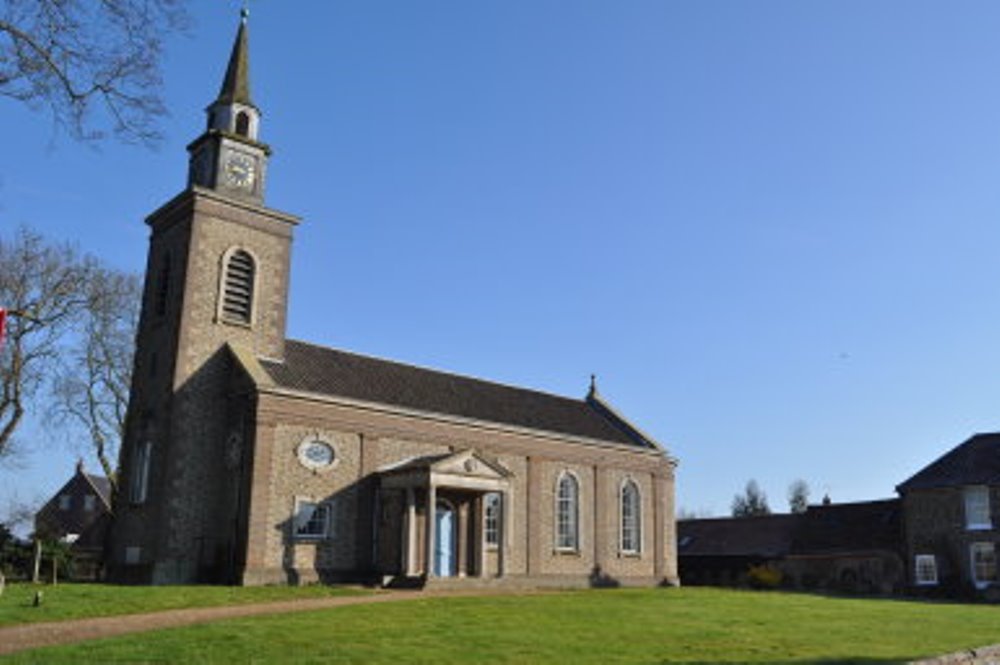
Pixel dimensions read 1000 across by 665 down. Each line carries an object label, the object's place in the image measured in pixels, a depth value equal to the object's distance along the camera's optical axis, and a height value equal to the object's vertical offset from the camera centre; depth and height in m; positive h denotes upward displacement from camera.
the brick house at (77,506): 62.75 +1.82
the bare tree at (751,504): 93.44 +3.71
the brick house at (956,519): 47.81 +1.30
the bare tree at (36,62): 9.23 +4.69
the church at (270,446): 29.92 +3.10
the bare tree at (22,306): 34.03 +8.31
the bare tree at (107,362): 38.69 +7.19
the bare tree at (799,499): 93.81 +4.30
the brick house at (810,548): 52.12 -0.38
